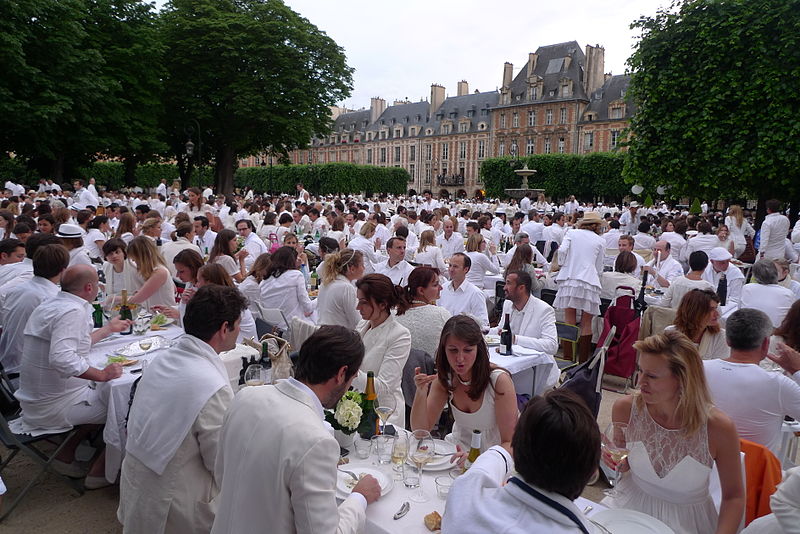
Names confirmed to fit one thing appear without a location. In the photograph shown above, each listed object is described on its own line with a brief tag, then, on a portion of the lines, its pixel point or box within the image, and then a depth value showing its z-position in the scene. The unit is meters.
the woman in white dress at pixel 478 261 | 8.95
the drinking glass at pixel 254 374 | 3.53
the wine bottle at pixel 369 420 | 3.18
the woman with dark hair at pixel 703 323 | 4.75
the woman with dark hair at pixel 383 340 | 4.04
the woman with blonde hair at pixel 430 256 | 9.23
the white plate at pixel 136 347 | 4.74
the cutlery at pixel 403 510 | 2.48
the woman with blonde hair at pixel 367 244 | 9.98
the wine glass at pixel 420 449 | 2.72
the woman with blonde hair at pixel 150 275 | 5.97
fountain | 34.53
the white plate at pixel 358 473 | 2.64
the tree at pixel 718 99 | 14.37
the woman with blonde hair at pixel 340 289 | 5.52
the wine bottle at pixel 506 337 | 5.25
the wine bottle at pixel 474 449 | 2.75
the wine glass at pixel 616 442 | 2.84
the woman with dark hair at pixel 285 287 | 6.43
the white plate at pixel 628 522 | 2.39
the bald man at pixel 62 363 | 4.02
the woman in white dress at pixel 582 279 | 7.80
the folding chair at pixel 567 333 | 6.38
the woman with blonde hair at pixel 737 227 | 12.02
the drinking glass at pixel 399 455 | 2.87
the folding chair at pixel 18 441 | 3.95
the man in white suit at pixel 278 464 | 1.98
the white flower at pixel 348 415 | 2.93
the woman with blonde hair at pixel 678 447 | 2.67
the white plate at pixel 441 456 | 2.89
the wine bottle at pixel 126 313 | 5.40
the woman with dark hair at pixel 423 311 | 4.87
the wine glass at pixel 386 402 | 3.94
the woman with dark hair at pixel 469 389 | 3.21
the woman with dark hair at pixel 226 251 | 7.36
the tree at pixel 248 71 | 29.67
